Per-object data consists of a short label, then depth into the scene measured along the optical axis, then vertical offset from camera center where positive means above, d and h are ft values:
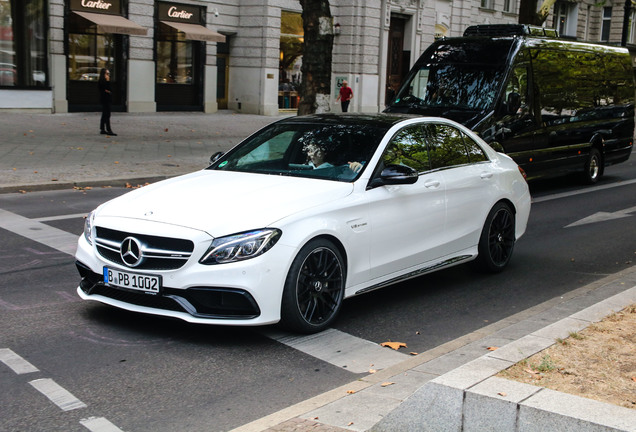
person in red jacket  98.99 -1.27
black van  41.32 +0.02
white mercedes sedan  17.71 -3.42
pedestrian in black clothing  70.08 -2.16
